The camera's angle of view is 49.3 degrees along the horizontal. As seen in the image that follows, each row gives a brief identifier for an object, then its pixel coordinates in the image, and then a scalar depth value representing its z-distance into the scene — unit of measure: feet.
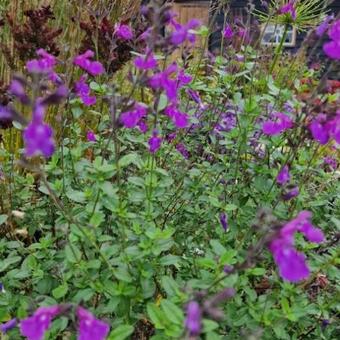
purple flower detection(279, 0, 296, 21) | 1.63
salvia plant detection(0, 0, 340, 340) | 0.85
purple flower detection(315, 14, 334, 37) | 1.15
